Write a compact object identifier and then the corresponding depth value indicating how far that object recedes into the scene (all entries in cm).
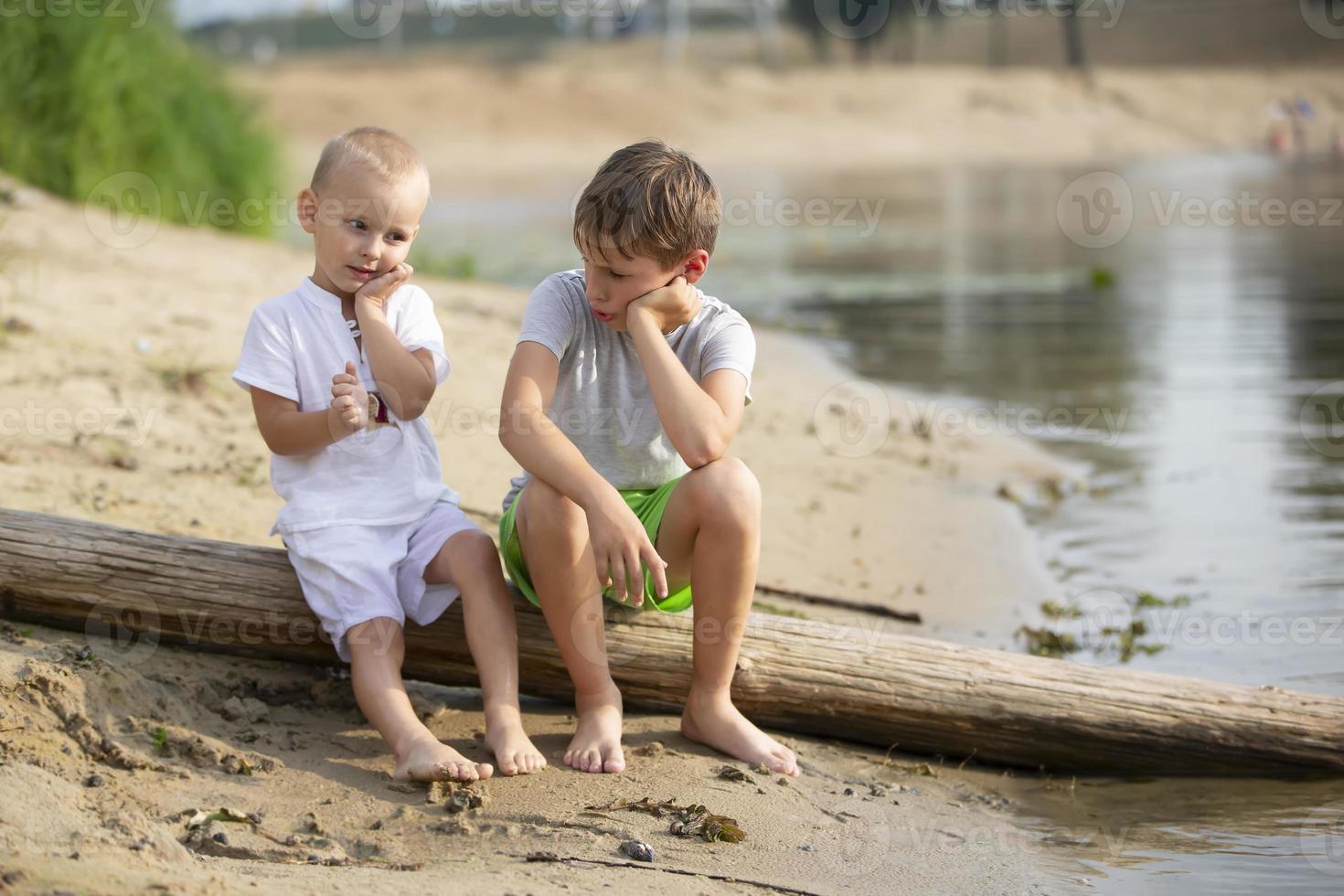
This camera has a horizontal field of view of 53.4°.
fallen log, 303
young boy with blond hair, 291
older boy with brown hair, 281
